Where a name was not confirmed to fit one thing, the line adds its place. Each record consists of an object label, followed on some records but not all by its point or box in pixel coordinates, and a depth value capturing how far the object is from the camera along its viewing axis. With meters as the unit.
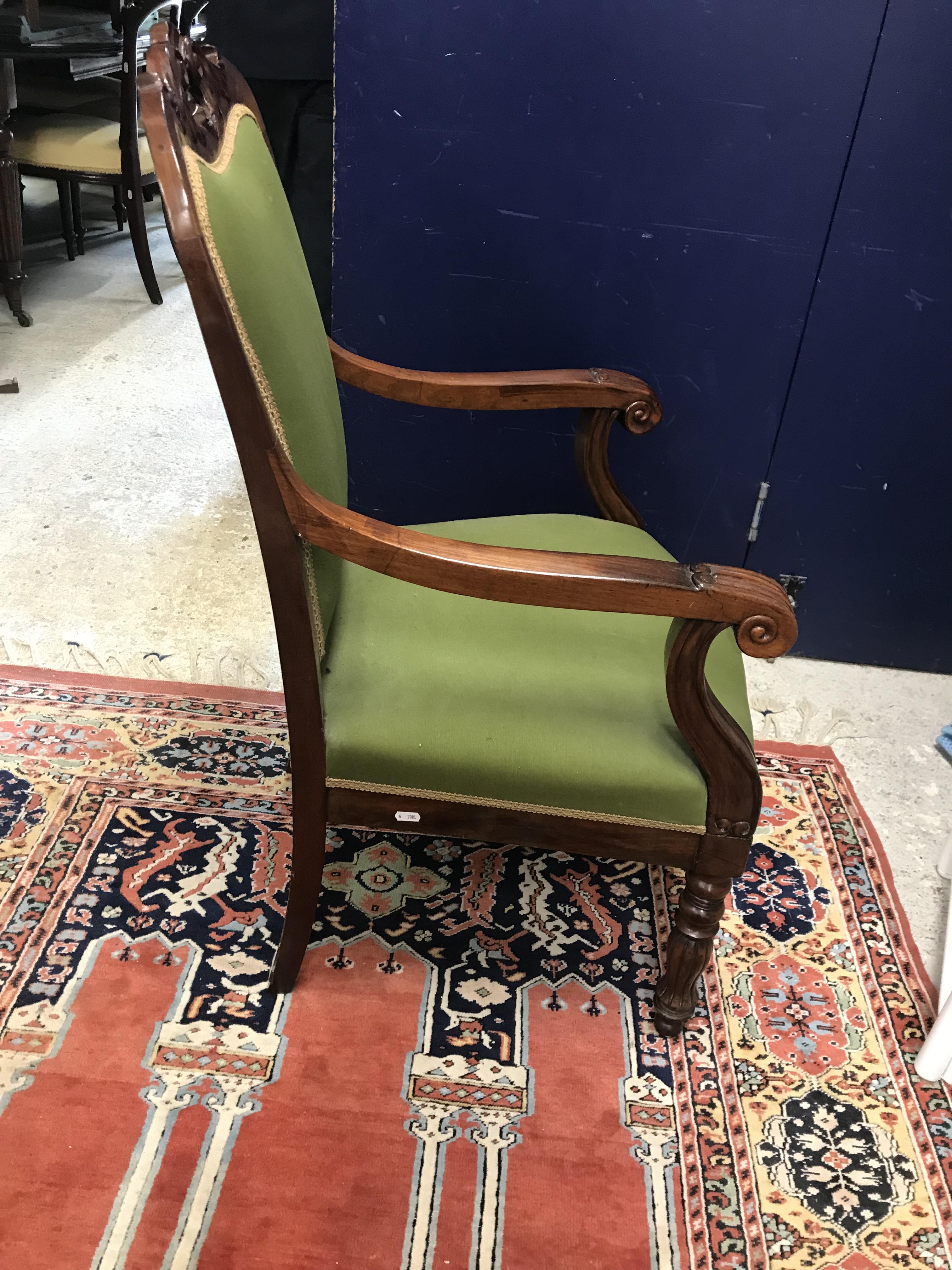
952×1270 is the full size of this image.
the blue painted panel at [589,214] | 1.64
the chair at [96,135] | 3.22
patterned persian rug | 1.20
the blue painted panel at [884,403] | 1.70
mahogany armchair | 1.08
